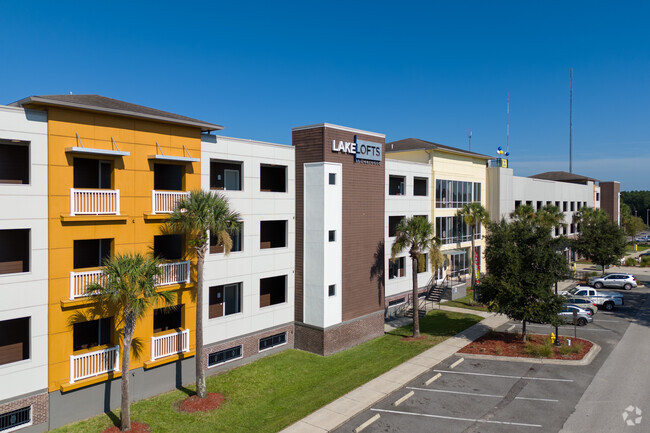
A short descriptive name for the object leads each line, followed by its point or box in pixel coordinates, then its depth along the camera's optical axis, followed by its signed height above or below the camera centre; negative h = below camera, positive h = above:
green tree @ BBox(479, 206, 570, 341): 28.05 -3.88
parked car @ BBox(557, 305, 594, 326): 34.28 -8.11
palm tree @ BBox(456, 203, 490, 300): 44.50 +0.01
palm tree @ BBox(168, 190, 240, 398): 20.95 -0.52
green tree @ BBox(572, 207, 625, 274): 54.59 -3.43
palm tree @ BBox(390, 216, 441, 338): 31.28 -2.03
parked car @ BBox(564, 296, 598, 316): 37.03 -7.75
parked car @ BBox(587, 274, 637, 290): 49.66 -7.71
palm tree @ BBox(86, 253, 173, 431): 18.17 -3.27
